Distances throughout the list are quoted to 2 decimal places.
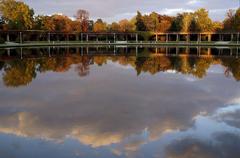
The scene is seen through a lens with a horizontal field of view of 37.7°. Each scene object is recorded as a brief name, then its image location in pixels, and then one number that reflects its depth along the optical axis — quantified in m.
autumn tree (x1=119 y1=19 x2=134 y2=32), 100.91
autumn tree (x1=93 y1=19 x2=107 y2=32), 108.45
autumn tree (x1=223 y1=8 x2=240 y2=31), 78.12
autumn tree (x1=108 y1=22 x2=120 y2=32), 109.32
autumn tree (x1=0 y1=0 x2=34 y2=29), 76.00
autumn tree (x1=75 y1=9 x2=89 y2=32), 96.31
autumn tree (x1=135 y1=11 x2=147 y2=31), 91.06
